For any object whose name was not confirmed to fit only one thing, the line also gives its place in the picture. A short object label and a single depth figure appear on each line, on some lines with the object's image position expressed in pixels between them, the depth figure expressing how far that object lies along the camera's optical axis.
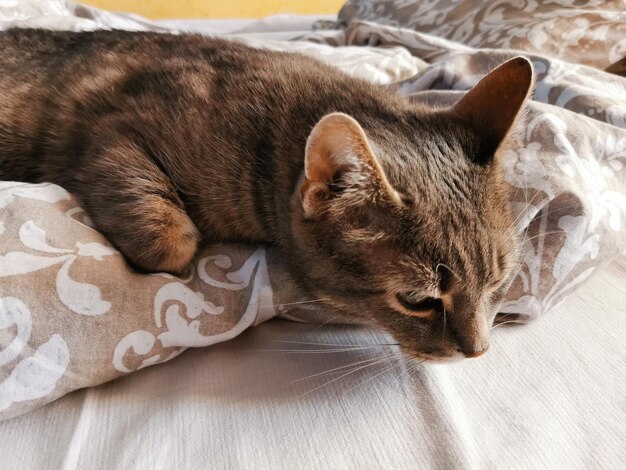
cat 0.24
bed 0.21
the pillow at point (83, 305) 0.22
